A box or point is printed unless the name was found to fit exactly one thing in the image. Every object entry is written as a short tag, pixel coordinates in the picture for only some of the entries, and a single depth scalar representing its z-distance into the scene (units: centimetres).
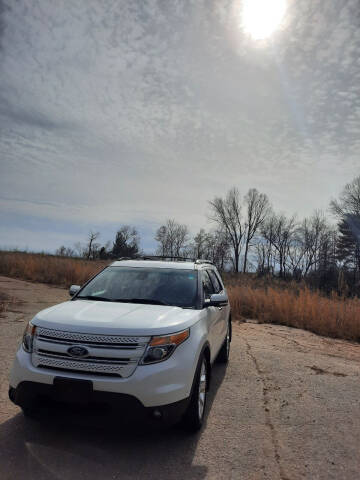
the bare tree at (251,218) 6781
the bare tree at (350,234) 4881
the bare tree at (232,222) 6643
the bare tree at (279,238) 6925
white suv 297
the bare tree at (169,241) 7559
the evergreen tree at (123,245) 6384
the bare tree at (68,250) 4831
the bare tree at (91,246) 4598
